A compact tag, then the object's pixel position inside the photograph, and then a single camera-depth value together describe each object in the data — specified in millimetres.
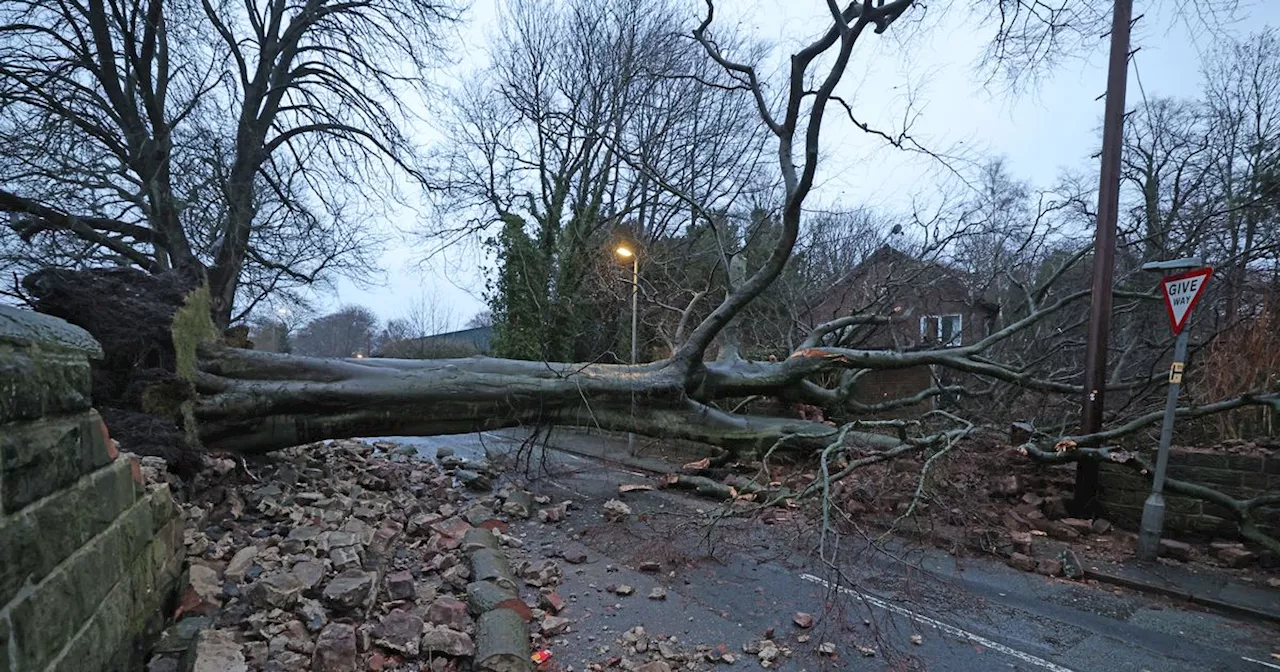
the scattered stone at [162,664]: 2105
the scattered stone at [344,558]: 3531
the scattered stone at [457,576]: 3844
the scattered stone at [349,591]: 3096
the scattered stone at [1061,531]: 5926
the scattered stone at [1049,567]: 5066
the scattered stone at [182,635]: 2301
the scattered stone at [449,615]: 3208
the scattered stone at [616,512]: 6291
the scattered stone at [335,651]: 2643
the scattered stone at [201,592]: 2822
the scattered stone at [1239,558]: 5094
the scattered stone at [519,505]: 6355
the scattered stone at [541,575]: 4395
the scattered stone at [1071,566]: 5016
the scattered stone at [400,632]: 2934
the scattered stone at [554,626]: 3598
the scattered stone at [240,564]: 3262
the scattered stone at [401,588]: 3484
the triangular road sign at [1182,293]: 5125
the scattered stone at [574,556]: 4969
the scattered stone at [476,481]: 7438
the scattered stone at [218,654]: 2279
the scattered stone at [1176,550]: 5301
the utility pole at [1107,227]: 5910
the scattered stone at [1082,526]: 5969
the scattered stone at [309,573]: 3186
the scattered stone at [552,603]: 3914
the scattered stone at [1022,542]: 5473
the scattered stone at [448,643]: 2928
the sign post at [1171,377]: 5188
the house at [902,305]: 10800
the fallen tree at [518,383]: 4840
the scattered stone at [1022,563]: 5184
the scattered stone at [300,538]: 3793
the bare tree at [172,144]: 8250
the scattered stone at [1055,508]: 6258
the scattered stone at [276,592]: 2957
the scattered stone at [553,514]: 6243
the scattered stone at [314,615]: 2887
